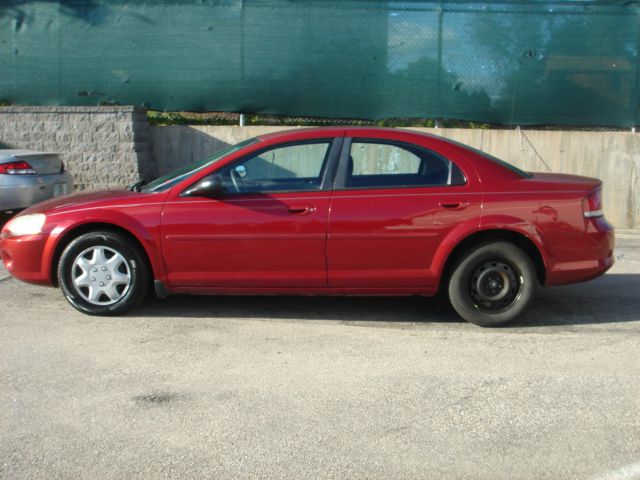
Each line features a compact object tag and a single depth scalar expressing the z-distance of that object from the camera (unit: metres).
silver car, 8.50
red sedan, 5.55
